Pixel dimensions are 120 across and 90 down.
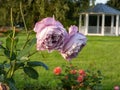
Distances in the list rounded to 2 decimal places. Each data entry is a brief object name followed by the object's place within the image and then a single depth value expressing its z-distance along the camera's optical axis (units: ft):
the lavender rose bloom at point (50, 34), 2.87
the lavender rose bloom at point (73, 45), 2.96
